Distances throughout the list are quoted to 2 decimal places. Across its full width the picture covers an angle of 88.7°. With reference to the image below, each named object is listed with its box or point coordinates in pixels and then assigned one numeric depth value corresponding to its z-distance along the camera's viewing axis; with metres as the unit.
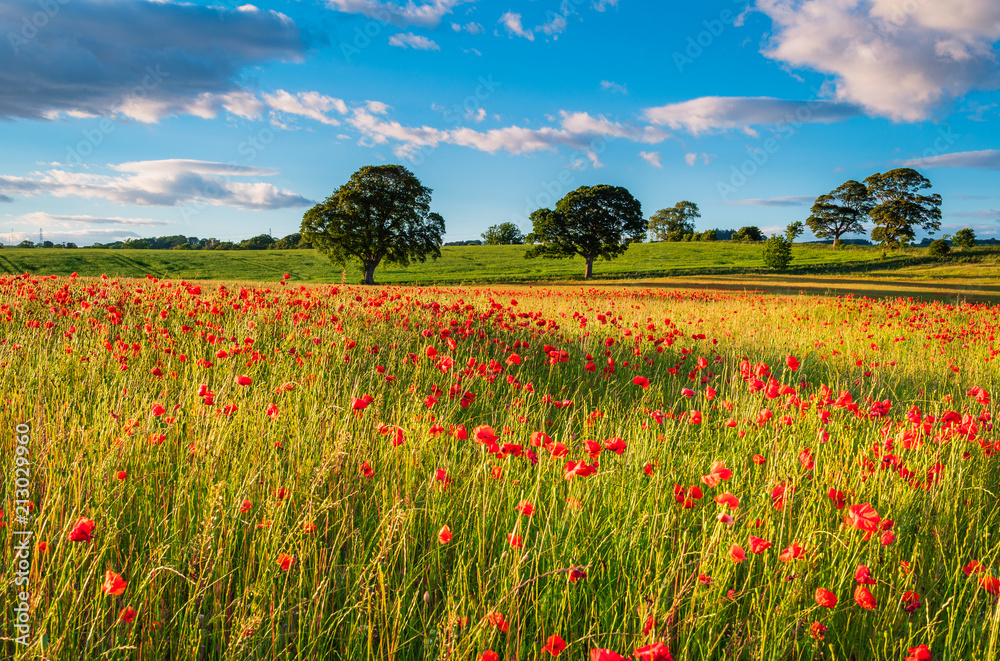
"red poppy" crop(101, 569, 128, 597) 1.27
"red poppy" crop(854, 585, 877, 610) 1.42
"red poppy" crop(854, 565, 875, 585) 1.50
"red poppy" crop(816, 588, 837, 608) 1.45
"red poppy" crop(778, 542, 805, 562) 1.55
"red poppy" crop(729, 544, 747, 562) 1.43
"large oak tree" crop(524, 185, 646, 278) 44.19
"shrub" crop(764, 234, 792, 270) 46.81
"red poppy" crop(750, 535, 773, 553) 1.58
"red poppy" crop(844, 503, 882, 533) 1.65
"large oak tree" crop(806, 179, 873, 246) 76.31
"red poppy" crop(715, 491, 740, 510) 1.63
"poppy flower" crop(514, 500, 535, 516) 1.57
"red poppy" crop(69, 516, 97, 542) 1.43
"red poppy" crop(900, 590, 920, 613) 1.66
